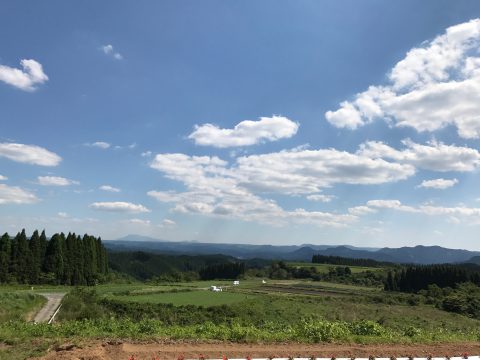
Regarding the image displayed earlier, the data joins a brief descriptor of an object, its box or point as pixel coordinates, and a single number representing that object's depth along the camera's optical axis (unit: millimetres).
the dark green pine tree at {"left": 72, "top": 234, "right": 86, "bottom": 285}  71250
